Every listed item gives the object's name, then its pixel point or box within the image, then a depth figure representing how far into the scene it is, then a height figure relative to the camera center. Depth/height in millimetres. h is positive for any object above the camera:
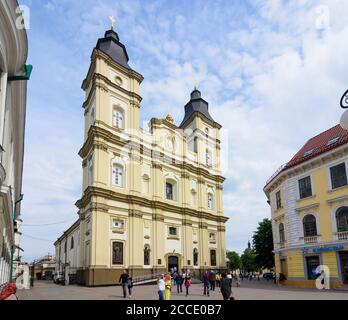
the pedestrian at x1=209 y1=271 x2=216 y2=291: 24344 -2808
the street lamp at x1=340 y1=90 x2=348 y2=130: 4773 +1624
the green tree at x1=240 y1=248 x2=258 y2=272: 93362 -5982
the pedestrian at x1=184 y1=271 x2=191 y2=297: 21391 -2391
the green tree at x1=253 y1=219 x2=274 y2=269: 47562 -712
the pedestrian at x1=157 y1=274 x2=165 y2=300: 15766 -2029
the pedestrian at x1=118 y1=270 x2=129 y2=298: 19891 -2085
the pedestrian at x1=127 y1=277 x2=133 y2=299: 19609 -2225
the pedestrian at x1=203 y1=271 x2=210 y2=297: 20891 -2416
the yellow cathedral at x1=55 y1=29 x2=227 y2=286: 32500 +5997
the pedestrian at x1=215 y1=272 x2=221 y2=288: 29650 -3044
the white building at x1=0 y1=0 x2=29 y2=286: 9153 +5584
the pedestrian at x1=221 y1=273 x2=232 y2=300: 13664 -1807
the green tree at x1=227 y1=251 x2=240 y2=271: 100188 -5571
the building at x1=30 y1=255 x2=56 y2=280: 79938 -5684
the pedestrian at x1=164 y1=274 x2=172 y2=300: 17078 -2159
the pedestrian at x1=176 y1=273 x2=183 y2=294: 22773 -2518
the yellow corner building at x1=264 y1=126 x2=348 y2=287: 24859 +1979
